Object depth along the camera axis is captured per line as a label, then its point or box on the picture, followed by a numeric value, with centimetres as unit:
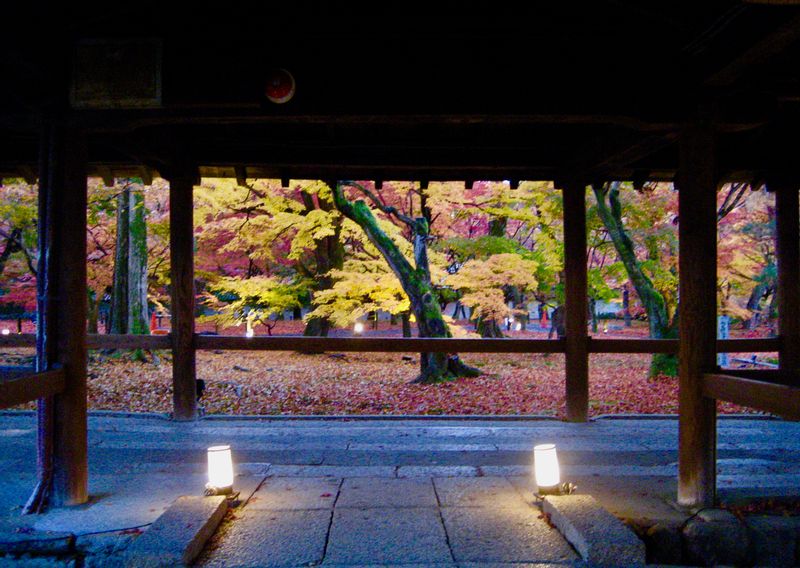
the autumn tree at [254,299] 1218
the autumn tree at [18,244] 1234
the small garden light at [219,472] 413
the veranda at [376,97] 402
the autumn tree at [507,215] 1099
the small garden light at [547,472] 418
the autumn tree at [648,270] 1193
